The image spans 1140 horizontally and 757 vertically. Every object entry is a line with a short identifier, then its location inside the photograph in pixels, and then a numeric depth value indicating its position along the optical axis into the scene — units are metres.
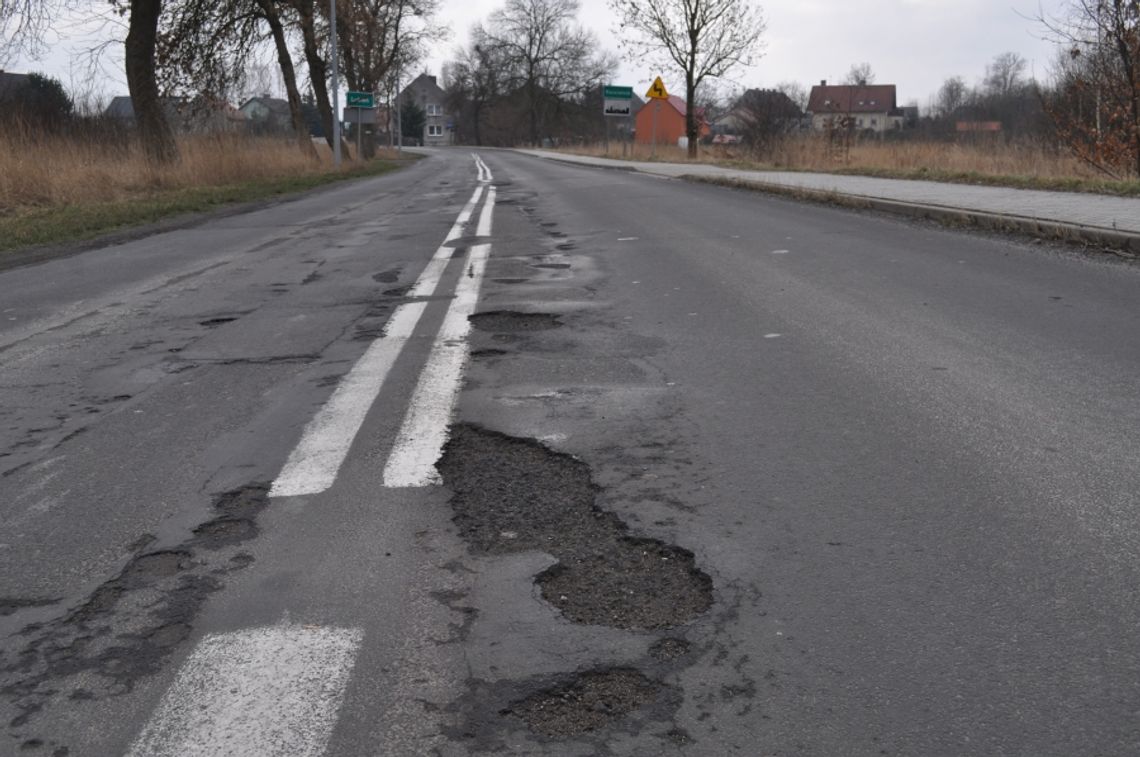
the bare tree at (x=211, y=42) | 26.33
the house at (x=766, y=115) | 33.72
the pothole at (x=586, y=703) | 2.11
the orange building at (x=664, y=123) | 109.00
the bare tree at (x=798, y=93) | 73.94
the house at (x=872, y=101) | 112.51
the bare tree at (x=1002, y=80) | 76.31
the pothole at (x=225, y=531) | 3.05
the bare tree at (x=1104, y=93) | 15.70
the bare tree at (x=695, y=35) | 40.88
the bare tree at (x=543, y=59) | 92.75
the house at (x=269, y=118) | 36.67
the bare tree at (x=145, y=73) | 23.99
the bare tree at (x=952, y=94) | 99.78
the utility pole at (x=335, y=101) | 31.60
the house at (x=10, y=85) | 24.96
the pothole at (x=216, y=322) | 6.63
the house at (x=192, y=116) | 26.94
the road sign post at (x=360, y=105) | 43.88
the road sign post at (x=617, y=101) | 45.59
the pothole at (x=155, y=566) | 2.80
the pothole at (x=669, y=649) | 2.35
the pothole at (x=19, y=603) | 2.64
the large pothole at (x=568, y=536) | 2.62
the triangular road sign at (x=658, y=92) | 35.59
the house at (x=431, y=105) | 145.25
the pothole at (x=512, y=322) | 6.30
